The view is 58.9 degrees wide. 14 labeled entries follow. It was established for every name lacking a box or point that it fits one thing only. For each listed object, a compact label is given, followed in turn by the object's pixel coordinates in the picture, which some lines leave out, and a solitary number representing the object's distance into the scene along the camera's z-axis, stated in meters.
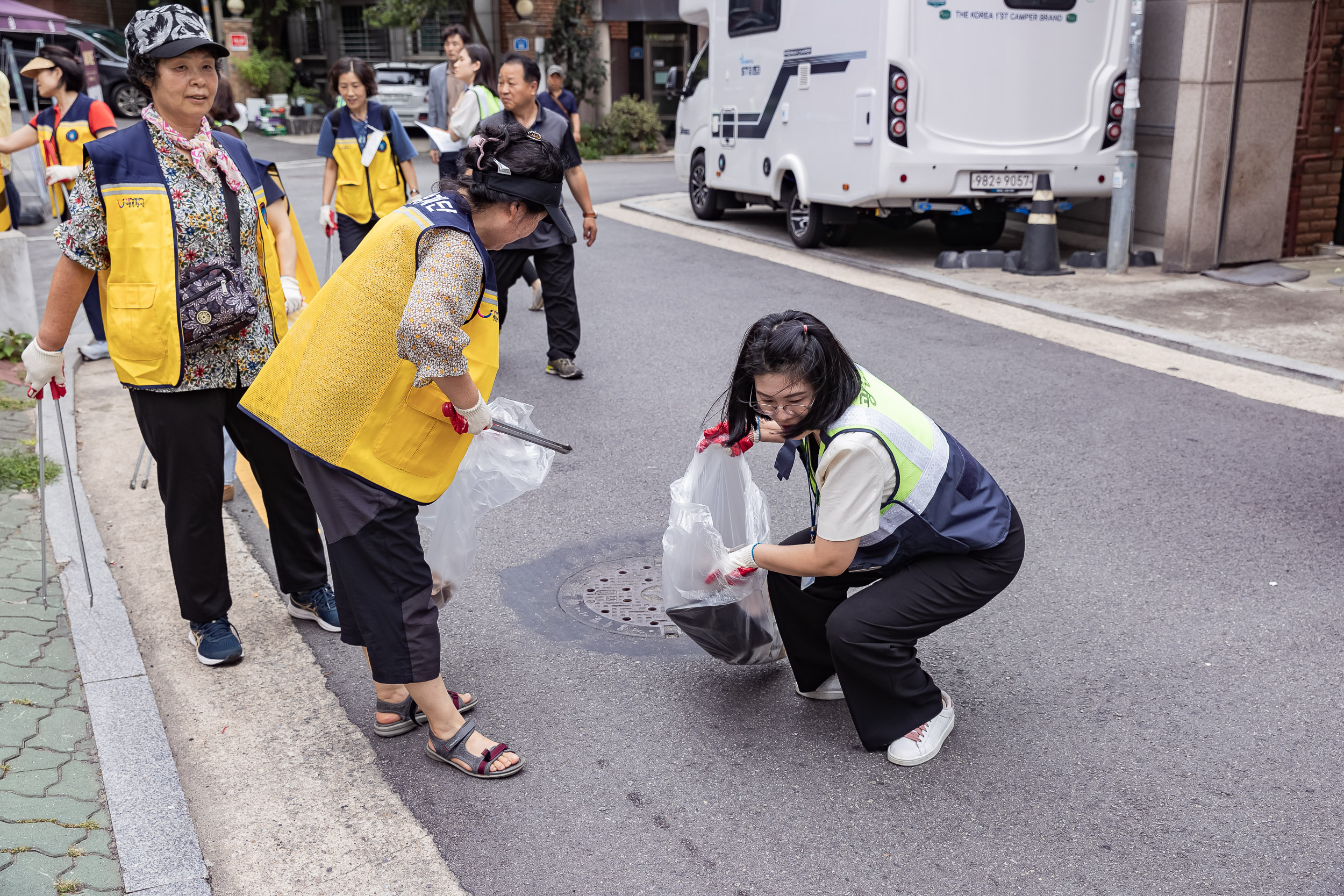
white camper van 9.55
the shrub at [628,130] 24.20
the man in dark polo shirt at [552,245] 6.70
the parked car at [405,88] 25.45
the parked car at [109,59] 24.86
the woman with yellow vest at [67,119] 7.04
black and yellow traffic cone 9.66
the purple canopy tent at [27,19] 11.04
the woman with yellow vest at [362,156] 7.21
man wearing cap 14.76
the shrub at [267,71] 27.61
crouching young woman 2.87
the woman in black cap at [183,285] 3.29
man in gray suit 9.57
